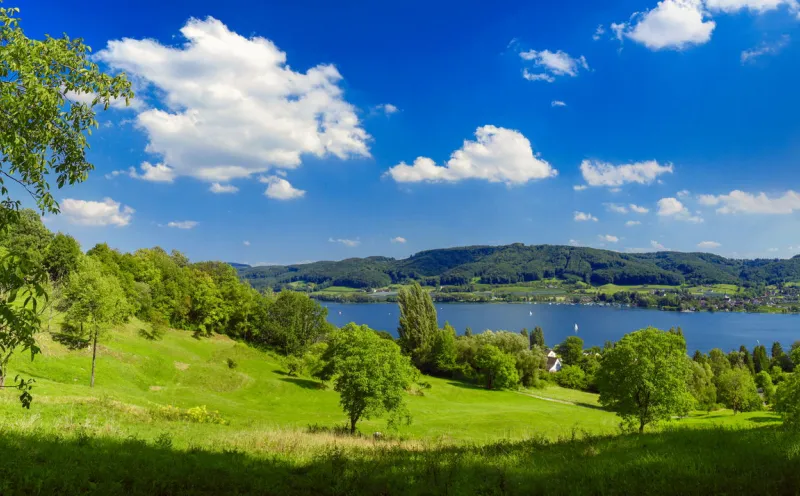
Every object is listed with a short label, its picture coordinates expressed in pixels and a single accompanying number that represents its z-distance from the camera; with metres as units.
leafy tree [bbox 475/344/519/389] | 75.94
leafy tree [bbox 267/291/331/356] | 78.75
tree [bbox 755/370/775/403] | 82.70
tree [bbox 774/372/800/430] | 26.43
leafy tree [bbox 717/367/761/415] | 78.62
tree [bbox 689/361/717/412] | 77.88
